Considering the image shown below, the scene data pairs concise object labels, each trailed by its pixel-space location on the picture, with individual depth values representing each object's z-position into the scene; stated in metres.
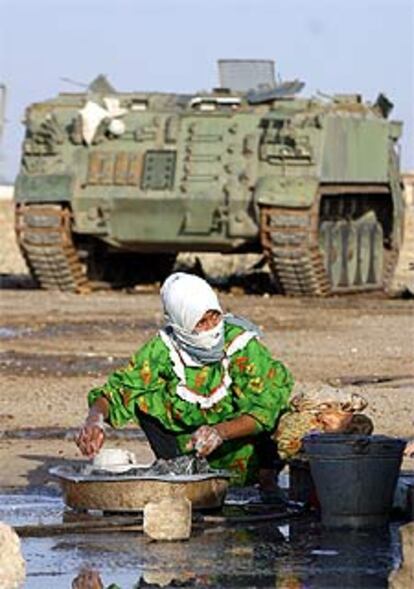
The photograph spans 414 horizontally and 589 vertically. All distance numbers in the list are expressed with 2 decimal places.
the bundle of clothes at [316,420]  12.25
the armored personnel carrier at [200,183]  35.56
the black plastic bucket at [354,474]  11.42
